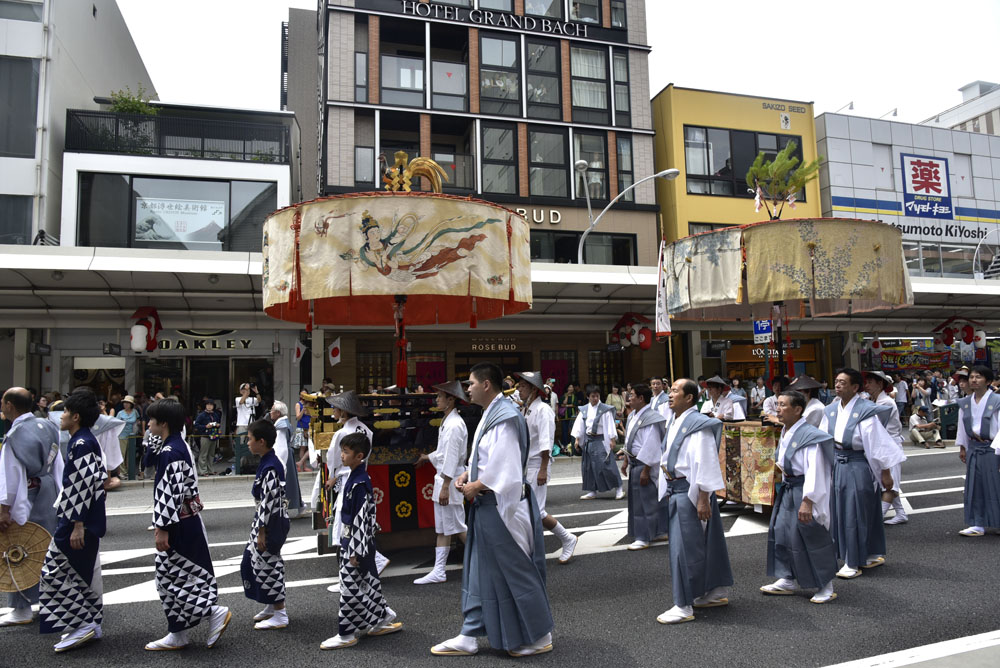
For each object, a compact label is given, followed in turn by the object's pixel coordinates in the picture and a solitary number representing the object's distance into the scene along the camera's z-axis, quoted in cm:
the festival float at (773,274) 863
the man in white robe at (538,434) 746
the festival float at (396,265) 675
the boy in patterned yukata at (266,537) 493
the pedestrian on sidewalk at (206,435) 1427
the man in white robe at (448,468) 612
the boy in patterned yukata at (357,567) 463
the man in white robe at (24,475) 508
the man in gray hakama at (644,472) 748
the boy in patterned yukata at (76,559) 466
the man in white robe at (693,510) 507
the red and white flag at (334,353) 1853
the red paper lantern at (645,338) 1923
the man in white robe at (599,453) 1050
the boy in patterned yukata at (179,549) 457
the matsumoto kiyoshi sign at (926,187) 2797
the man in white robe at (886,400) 757
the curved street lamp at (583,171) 1895
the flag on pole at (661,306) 939
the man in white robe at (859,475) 622
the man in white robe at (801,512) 536
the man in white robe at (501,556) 441
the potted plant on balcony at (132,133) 1889
